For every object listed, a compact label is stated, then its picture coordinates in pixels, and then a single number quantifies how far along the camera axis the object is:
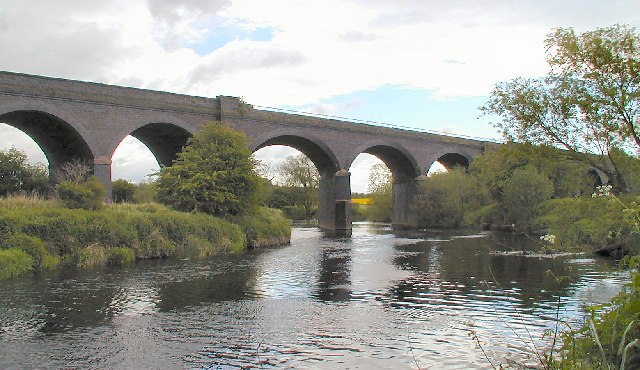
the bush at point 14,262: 15.73
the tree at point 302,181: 66.94
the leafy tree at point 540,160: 18.84
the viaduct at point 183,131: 27.56
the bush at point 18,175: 30.73
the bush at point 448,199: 47.81
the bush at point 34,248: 16.90
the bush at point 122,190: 40.09
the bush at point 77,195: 20.50
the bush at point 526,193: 37.34
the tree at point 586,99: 16.78
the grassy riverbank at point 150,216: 17.98
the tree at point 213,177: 26.95
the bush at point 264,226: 28.08
